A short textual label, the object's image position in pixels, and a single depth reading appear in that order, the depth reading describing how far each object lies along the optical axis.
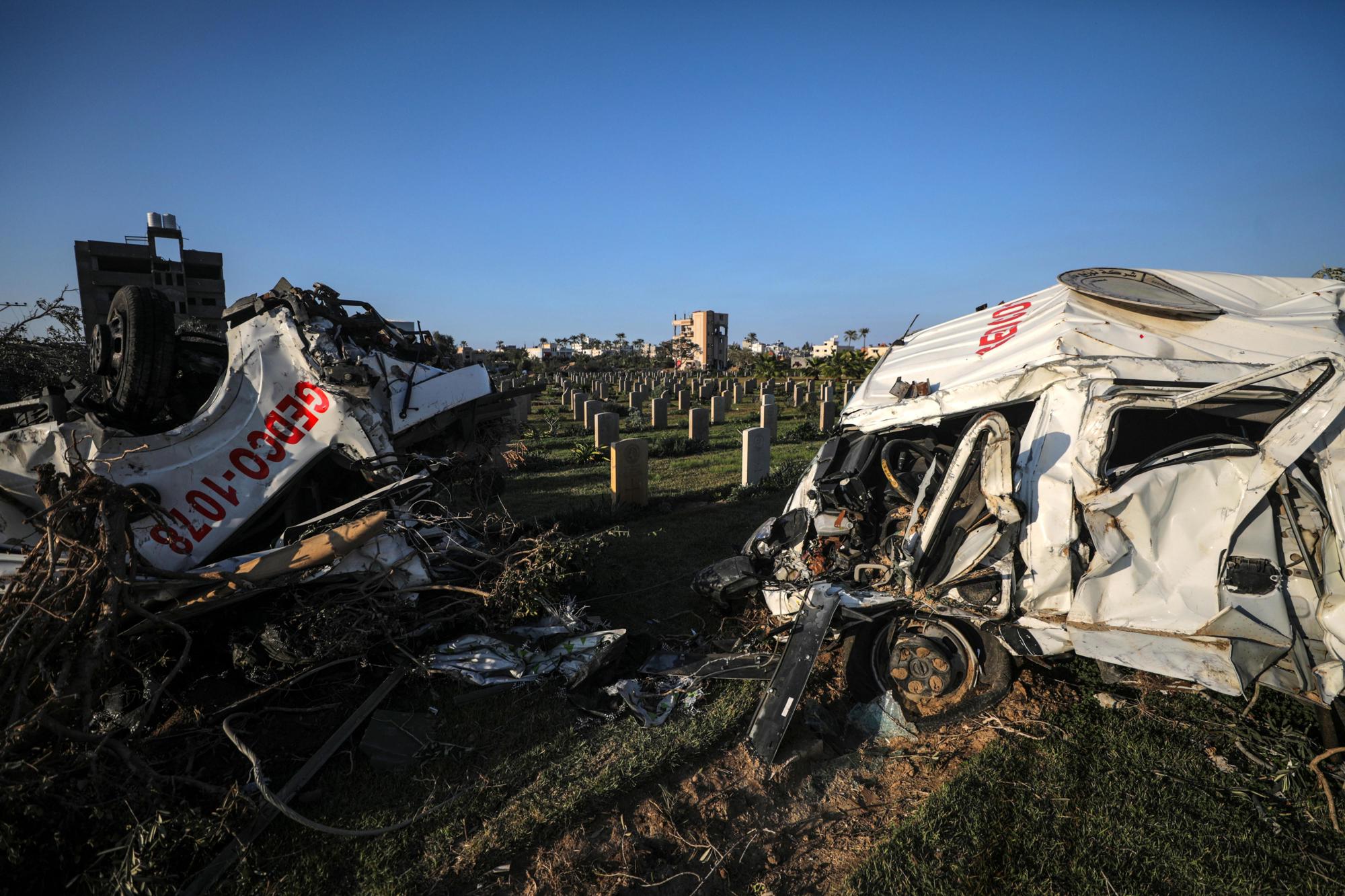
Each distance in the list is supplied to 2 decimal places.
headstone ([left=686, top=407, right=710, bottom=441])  15.20
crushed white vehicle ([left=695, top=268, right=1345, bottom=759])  3.04
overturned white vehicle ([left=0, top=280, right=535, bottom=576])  4.45
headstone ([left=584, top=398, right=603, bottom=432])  17.83
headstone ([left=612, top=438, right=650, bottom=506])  9.11
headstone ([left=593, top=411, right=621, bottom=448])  13.05
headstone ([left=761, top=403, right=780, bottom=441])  15.42
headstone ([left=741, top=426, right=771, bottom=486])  10.46
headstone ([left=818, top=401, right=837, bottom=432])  17.30
